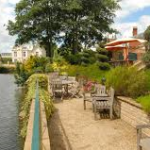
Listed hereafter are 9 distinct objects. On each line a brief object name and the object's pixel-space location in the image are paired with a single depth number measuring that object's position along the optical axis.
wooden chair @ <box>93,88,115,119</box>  5.01
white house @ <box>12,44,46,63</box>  53.25
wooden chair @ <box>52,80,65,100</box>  7.56
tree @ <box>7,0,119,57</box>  20.17
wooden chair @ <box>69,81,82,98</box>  7.57
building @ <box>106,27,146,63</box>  12.63
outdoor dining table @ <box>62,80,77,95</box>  7.60
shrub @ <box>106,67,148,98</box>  5.05
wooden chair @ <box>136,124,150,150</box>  2.74
